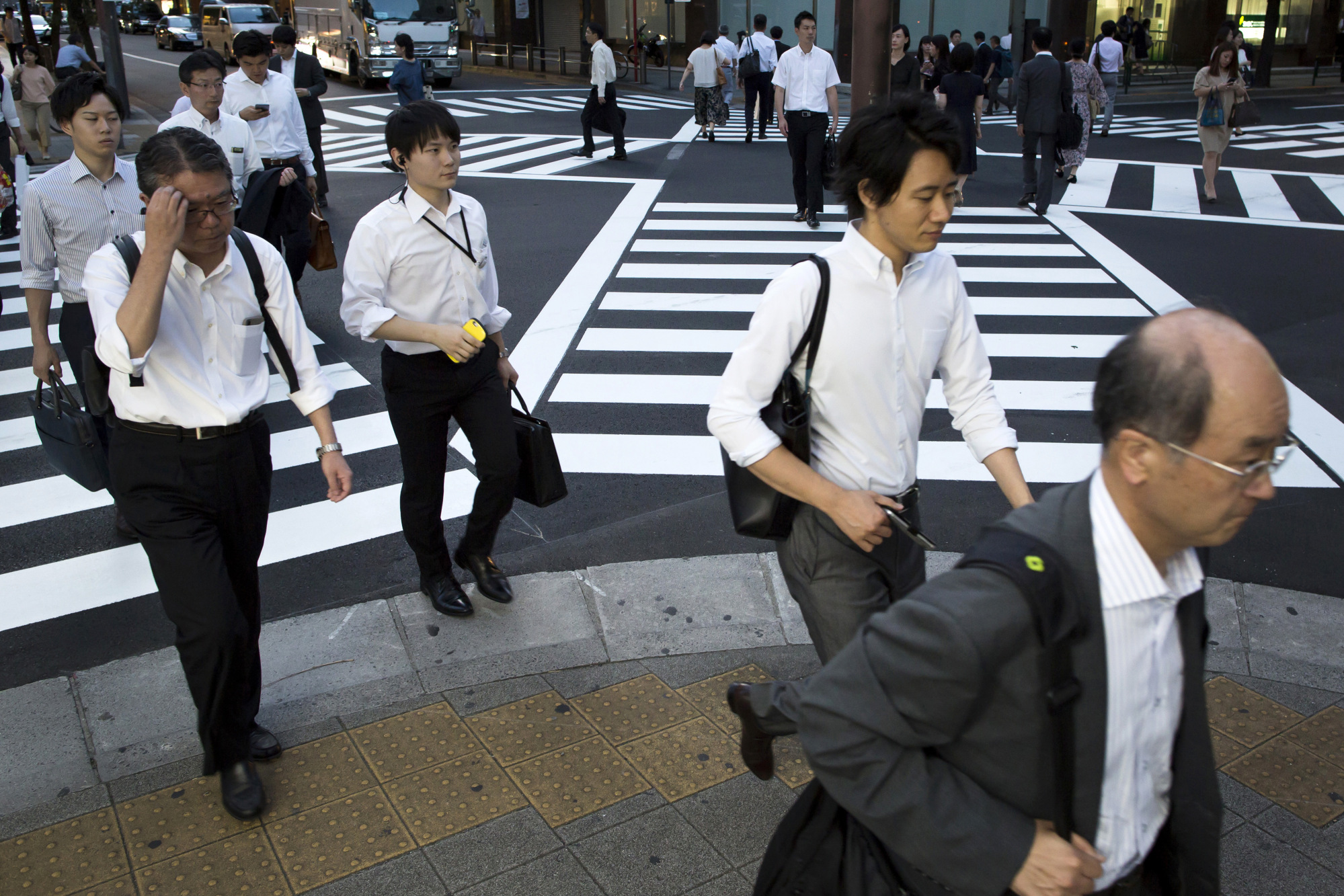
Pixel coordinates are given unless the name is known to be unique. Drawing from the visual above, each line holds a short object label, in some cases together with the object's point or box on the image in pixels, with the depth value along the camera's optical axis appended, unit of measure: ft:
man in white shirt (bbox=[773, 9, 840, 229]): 38.24
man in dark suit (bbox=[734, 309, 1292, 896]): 4.90
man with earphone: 12.96
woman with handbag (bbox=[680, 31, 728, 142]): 63.93
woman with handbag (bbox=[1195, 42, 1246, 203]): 43.98
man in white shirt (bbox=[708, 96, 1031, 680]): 8.18
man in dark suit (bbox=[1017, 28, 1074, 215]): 40.60
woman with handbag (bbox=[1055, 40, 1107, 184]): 45.85
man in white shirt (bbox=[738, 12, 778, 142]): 65.87
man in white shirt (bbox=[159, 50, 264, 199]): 21.71
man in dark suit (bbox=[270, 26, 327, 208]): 38.04
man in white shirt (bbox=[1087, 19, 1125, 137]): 65.51
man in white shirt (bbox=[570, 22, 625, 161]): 52.37
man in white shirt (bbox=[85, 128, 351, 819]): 9.88
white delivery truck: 92.68
